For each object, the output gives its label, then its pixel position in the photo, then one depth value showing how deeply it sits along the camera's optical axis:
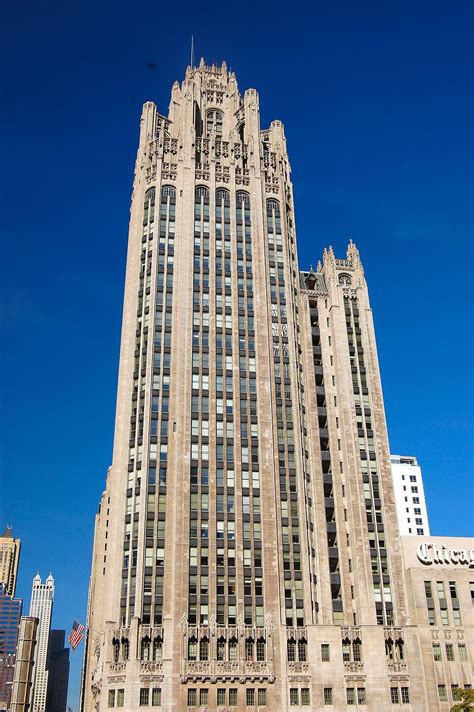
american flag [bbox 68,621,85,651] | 125.81
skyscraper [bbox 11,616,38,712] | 70.62
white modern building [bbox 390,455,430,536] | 190.50
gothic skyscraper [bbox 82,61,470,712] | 100.94
